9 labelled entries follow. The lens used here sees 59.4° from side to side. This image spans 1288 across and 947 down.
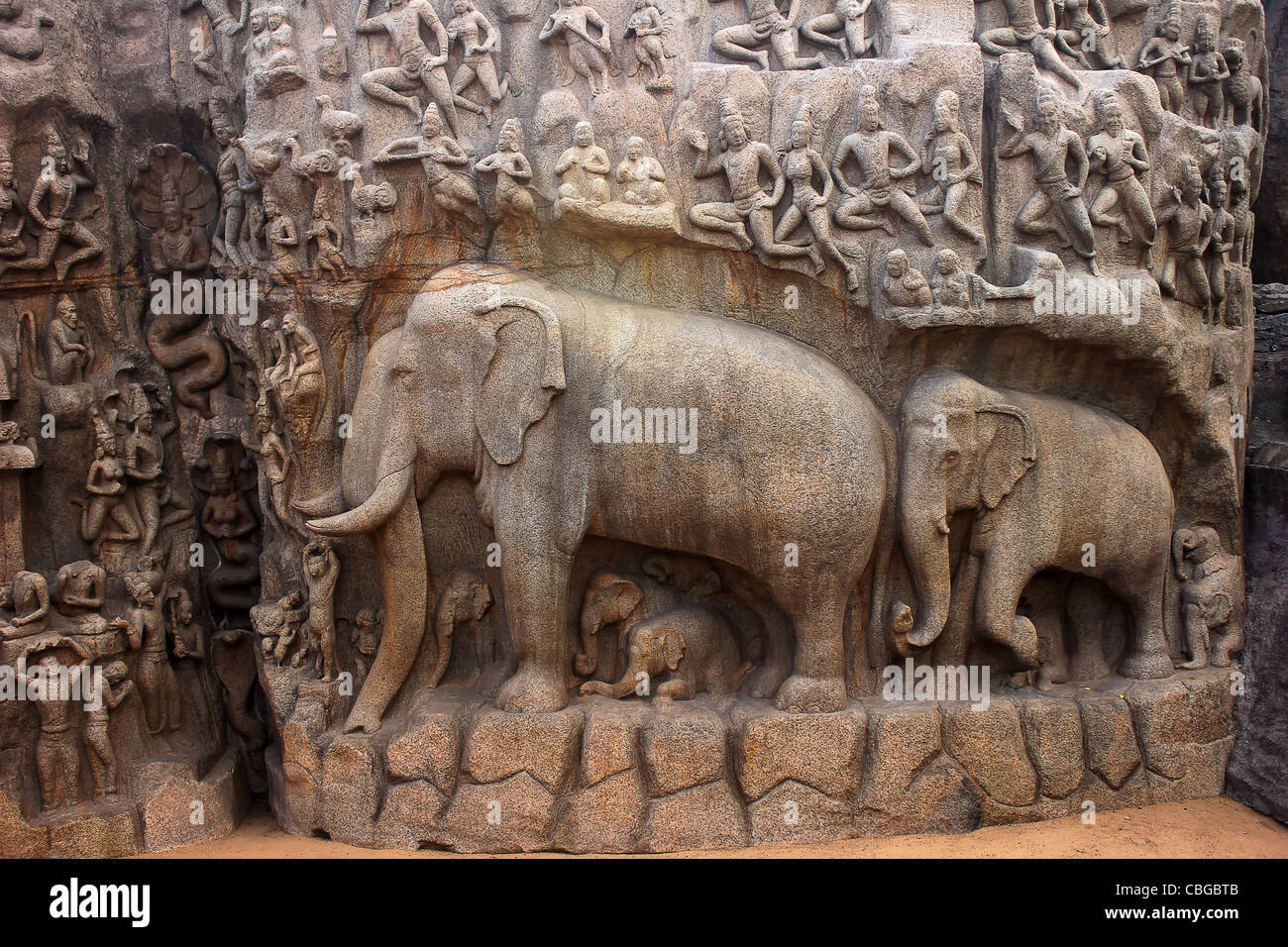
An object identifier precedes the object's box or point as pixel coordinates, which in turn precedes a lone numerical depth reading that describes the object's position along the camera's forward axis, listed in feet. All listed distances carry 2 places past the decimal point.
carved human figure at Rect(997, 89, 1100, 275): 20.81
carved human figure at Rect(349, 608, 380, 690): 21.91
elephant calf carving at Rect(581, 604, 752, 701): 21.09
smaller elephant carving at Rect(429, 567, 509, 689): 21.59
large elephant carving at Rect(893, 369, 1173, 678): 20.81
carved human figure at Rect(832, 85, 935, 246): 20.63
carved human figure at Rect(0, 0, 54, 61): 22.21
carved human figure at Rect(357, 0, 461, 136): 20.61
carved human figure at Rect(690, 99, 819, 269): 20.59
